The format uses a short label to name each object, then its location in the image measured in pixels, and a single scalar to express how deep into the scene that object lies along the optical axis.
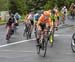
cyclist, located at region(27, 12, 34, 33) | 24.86
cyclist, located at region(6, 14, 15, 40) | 23.69
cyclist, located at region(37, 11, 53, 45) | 16.47
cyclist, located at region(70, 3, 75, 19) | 48.53
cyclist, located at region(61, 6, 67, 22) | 40.94
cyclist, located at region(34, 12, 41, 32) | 21.50
